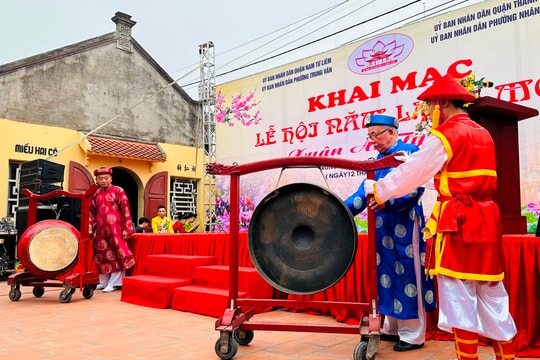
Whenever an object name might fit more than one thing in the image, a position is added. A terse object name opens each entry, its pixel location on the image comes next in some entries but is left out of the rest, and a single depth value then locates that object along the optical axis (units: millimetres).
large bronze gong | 2328
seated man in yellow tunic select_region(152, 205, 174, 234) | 7516
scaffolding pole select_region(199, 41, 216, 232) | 9836
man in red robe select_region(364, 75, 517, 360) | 1764
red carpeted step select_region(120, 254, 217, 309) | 4020
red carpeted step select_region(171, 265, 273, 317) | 3568
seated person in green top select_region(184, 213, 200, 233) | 8383
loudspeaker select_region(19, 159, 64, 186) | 6199
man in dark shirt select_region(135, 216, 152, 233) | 7539
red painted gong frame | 2297
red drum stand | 4355
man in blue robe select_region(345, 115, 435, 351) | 2465
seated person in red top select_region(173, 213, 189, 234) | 7926
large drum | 4340
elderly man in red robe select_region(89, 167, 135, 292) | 5027
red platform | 2402
